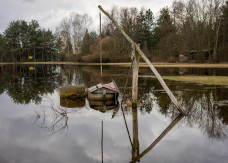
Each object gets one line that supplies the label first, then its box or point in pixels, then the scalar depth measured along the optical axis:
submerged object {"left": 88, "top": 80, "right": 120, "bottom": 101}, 12.88
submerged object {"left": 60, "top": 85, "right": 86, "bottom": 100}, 14.06
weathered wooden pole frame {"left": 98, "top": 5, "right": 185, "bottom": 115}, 10.36
